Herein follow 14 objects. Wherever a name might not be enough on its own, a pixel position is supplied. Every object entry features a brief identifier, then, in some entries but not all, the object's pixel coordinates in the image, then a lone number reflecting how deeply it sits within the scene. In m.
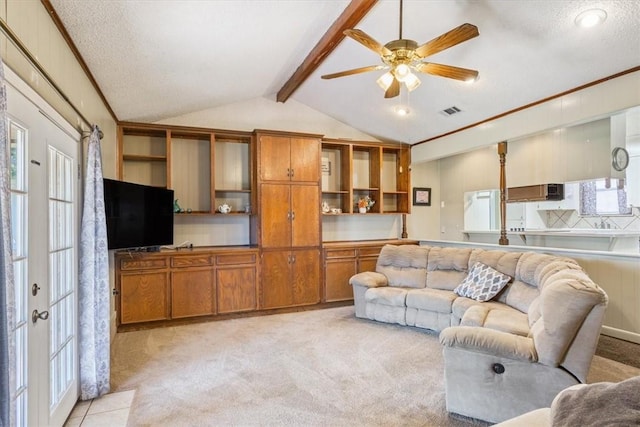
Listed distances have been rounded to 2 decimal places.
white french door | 1.73
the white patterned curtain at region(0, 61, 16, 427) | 1.20
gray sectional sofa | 2.06
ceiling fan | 2.43
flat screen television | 3.49
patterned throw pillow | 3.72
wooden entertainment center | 4.48
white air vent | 4.76
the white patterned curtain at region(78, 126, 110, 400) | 2.63
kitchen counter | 5.43
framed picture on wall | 6.90
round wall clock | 5.52
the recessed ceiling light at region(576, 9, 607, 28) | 2.74
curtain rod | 1.53
